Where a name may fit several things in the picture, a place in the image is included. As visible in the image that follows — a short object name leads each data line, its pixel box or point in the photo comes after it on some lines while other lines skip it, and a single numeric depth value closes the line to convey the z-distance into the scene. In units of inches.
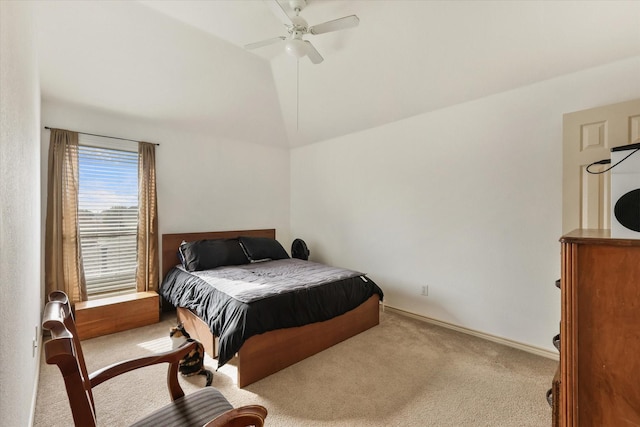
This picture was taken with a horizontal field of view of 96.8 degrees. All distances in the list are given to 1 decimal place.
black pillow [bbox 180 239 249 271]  135.0
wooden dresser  36.6
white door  84.0
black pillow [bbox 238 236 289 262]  156.9
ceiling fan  80.4
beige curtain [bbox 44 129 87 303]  115.8
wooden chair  31.9
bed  85.0
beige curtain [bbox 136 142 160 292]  138.2
